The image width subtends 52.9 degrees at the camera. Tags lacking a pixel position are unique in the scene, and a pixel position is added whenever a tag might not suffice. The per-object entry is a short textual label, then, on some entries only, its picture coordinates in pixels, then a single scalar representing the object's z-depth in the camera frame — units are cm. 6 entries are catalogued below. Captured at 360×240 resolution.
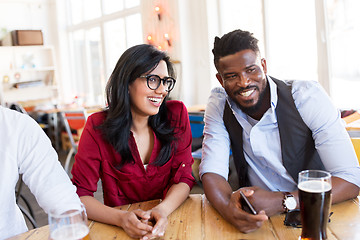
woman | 154
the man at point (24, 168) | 121
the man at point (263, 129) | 141
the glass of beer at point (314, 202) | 95
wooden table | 106
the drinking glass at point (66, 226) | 84
